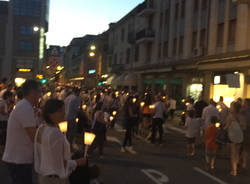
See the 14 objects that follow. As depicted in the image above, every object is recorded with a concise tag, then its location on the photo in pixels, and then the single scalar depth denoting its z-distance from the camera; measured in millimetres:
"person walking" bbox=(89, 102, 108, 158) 9055
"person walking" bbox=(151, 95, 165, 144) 11461
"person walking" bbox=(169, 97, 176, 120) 20812
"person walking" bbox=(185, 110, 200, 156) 9750
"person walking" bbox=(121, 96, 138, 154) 10071
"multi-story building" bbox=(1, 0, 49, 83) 75062
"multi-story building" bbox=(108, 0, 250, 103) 19031
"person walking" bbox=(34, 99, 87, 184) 3051
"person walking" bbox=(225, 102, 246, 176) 7848
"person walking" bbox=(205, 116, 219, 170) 8094
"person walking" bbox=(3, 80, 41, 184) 3480
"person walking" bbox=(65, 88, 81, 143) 9234
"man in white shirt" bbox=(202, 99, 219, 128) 10648
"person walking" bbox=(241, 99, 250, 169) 8516
